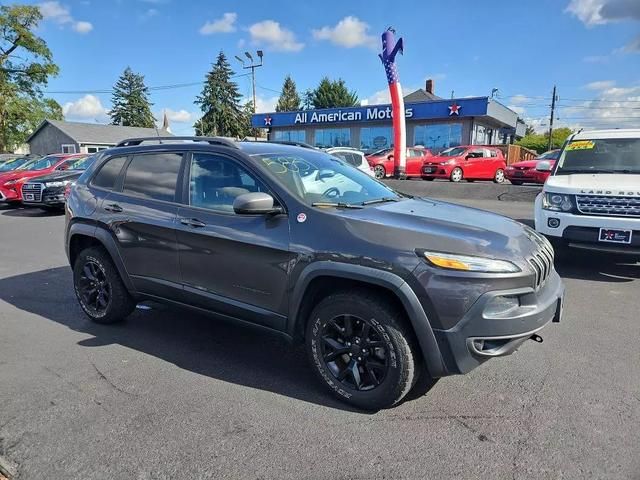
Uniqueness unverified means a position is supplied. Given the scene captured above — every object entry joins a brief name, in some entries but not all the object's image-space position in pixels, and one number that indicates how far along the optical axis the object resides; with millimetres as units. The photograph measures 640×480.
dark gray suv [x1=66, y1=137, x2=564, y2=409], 2781
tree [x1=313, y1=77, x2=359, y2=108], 69938
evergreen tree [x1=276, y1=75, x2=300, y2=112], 88500
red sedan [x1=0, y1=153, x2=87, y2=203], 14617
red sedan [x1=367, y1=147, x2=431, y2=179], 22672
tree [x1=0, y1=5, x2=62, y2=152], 45219
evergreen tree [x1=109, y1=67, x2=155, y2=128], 89312
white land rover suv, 5645
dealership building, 32656
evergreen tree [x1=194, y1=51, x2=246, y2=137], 70188
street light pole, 43594
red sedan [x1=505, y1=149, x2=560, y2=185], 17625
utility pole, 52469
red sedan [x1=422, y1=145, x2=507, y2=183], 20844
